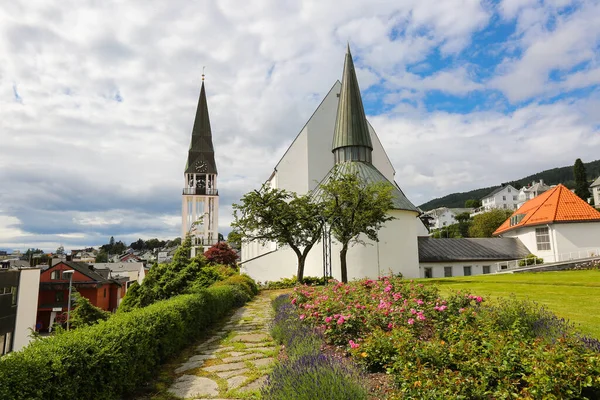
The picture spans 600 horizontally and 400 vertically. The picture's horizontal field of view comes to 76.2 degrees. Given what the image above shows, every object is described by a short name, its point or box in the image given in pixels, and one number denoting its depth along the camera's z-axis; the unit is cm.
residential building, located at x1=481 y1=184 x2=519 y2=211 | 11725
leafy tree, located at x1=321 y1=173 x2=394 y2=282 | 2114
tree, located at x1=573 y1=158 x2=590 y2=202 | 7225
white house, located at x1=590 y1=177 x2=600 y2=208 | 8512
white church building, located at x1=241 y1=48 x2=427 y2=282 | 2638
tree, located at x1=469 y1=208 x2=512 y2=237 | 5866
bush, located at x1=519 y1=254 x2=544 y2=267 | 3222
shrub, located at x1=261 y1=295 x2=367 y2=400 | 358
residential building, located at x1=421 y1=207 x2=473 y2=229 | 13338
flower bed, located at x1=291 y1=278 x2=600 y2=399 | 373
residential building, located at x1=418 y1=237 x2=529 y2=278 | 3431
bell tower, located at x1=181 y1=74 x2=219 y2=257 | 7200
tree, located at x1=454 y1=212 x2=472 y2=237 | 8768
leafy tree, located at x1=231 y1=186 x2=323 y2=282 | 2333
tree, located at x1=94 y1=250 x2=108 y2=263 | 13542
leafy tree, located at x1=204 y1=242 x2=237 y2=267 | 4993
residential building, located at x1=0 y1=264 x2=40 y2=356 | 3155
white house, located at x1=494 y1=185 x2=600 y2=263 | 3231
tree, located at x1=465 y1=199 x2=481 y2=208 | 14089
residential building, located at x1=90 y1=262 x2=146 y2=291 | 6675
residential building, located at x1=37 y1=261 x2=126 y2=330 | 4266
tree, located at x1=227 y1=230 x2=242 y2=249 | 2501
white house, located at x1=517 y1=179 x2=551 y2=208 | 10569
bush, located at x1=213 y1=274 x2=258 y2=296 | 1739
